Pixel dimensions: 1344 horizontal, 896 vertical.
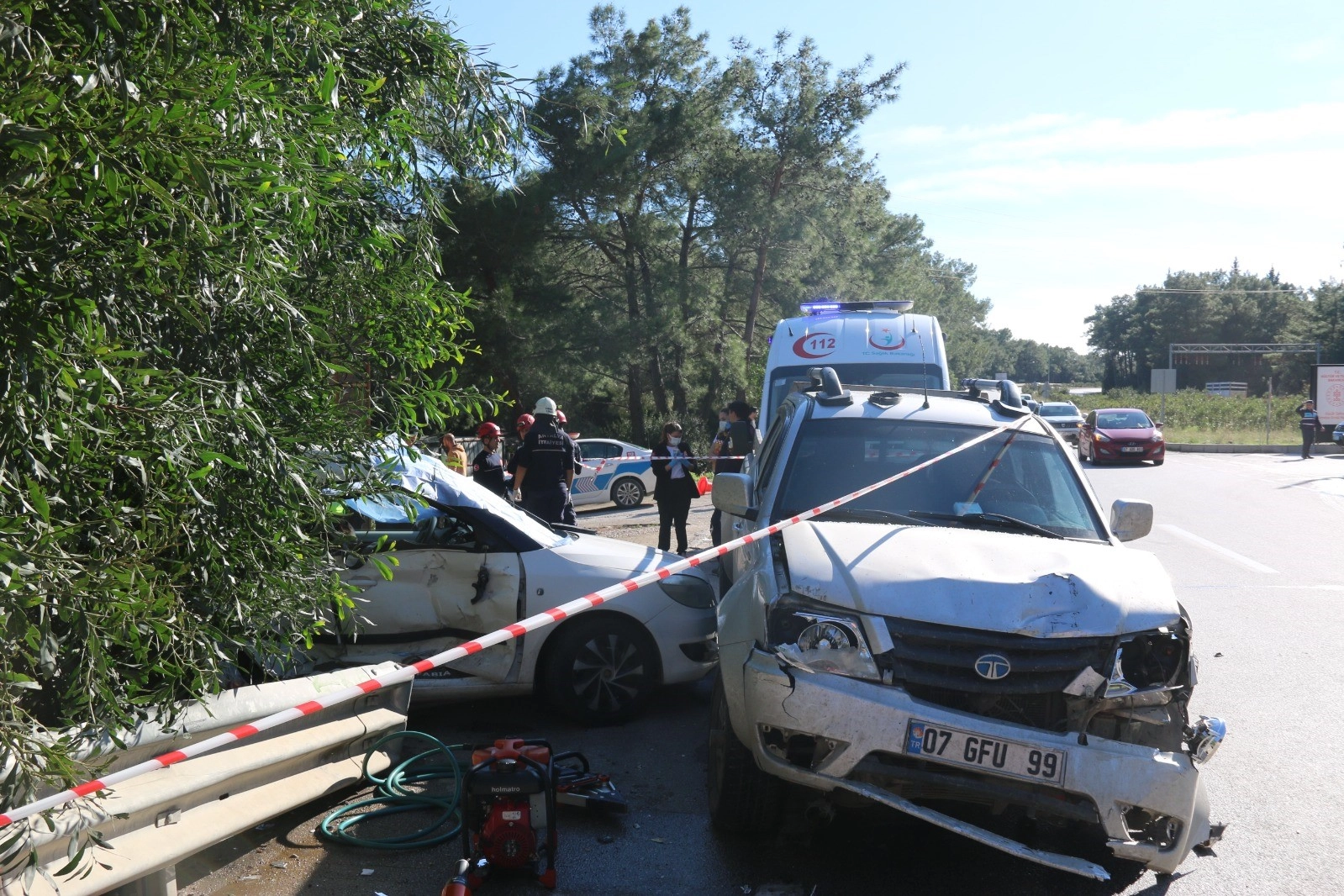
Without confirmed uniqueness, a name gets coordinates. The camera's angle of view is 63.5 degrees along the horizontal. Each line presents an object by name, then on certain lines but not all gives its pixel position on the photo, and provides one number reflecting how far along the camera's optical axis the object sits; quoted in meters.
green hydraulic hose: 4.57
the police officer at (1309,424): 32.19
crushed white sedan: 6.03
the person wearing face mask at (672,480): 12.01
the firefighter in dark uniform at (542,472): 10.02
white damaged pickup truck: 3.82
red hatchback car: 29.83
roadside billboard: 39.97
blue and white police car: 19.83
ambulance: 12.89
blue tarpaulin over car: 6.32
